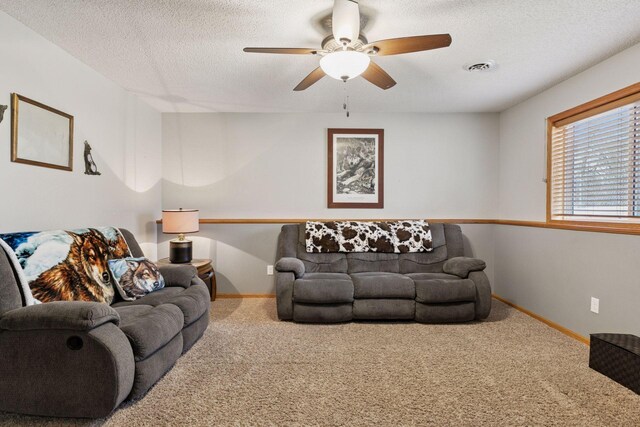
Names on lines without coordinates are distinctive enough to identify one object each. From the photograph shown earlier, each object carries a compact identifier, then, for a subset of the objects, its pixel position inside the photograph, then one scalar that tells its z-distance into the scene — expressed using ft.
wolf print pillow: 8.61
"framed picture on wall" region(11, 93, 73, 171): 7.72
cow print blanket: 12.92
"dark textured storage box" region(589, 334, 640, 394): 6.99
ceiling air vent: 9.46
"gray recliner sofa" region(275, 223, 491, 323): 10.83
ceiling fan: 6.49
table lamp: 12.25
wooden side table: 11.98
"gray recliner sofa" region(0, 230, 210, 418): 5.65
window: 8.66
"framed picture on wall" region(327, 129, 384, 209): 14.44
